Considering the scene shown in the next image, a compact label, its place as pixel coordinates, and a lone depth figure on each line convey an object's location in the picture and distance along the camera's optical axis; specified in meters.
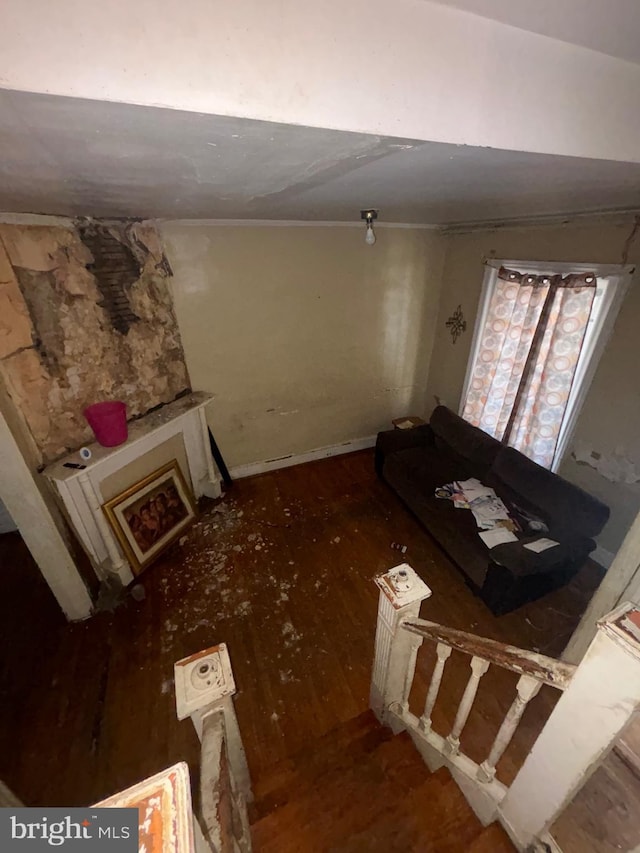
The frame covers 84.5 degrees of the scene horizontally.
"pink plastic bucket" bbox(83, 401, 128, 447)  2.31
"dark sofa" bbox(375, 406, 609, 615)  2.29
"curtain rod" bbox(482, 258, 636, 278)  2.23
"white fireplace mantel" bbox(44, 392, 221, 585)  2.21
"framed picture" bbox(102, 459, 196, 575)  2.57
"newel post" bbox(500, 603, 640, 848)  0.88
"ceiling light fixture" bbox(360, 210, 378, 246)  2.24
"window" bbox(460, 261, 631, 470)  2.40
